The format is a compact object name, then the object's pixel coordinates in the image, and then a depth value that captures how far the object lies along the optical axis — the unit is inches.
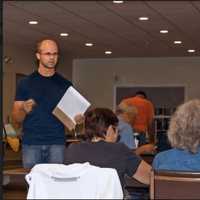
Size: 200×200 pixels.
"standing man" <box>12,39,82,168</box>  202.2
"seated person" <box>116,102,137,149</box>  284.3
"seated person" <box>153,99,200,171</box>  156.0
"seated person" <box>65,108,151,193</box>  155.9
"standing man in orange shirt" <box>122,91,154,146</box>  456.0
